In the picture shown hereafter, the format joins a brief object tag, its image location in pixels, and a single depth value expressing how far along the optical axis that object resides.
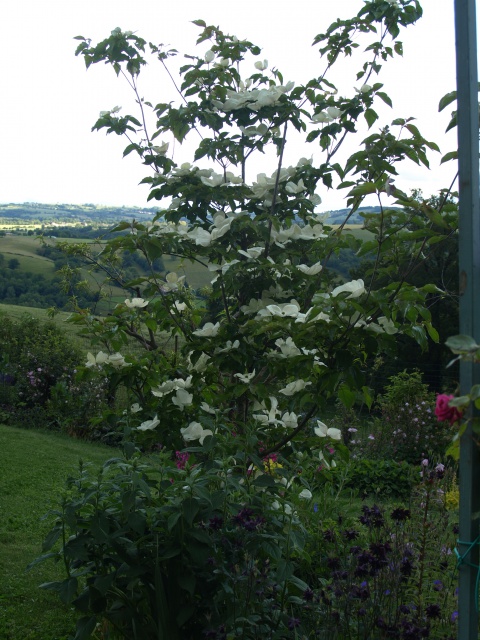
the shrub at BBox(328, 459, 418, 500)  5.89
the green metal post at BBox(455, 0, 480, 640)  1.55
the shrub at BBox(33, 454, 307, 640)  2.18
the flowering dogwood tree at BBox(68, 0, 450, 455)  2.32
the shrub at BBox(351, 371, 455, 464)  7.50
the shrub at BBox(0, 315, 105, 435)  8.48
